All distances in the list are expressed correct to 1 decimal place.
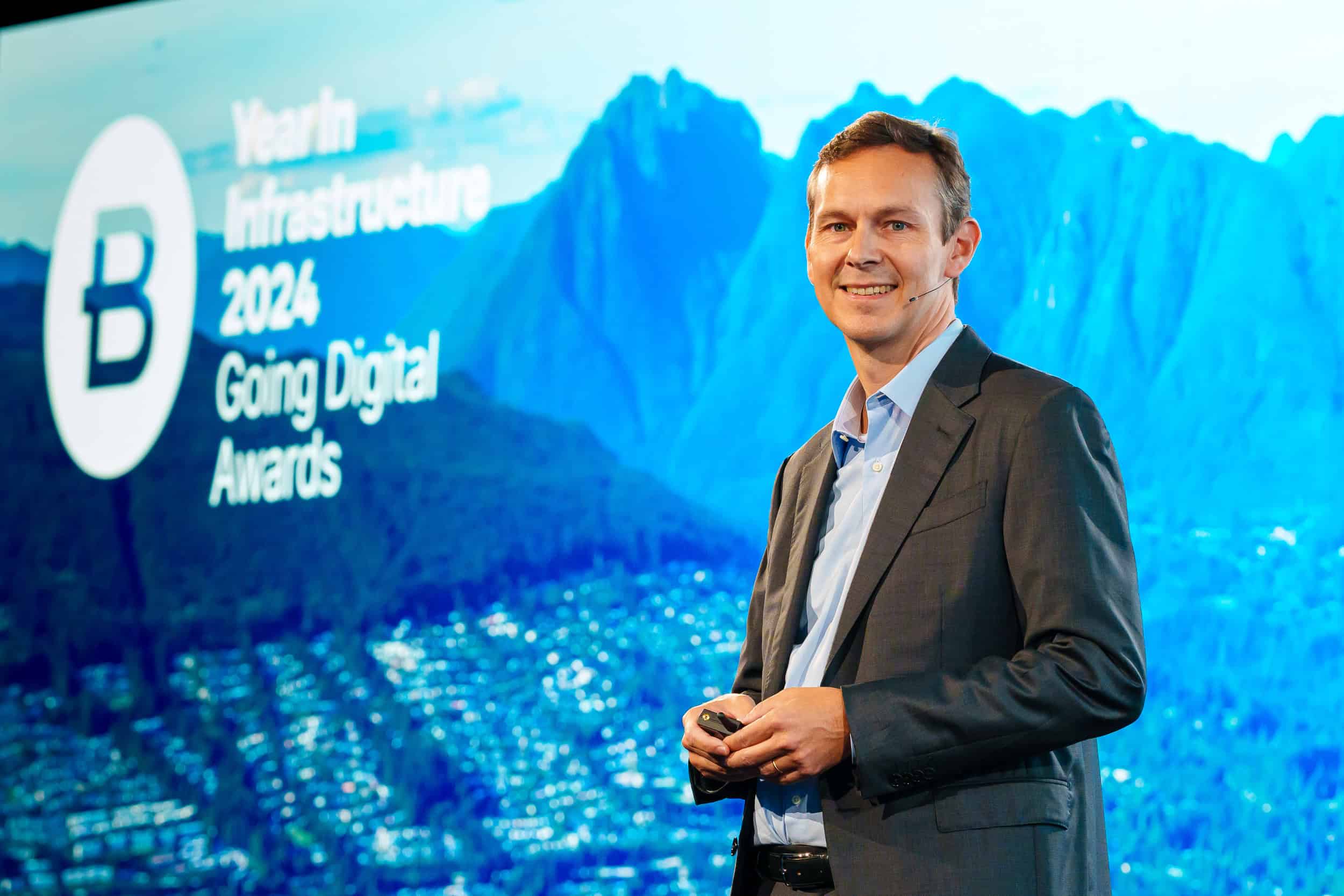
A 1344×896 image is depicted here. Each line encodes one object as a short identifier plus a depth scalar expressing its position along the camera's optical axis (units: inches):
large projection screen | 215.0
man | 134.9
